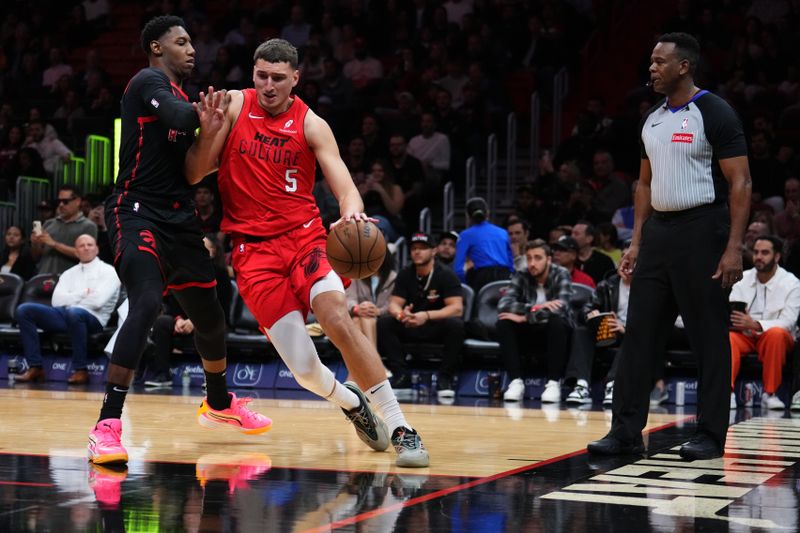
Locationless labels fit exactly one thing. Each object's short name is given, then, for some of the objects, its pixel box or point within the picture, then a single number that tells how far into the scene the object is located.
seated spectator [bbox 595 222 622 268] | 11.59
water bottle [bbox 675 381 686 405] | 9.70
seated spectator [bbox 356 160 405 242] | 12.88
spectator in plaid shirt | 9.96
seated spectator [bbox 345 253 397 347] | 10.54
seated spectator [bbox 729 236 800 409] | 9.29
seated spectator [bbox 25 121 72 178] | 15.43
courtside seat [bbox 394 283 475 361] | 10.62
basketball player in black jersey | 5.16
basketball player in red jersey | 5.47
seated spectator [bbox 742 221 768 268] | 10.48
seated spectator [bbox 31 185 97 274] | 12.34
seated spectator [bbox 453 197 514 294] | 11.56
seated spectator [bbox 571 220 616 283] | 11.22
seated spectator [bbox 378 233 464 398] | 10.39
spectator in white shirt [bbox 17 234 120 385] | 11.27
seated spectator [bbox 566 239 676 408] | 9.70
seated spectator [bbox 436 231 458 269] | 12.20
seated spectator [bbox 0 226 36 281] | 12.83
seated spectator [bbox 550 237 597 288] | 10.71
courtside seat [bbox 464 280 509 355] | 10.51
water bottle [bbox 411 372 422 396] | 10.71
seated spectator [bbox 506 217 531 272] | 11.72
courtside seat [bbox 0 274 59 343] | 11.81
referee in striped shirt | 5.45
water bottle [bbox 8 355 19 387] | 11.80
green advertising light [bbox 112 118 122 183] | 15.45
